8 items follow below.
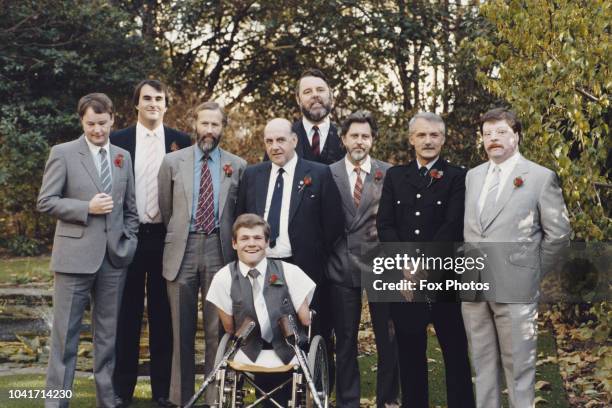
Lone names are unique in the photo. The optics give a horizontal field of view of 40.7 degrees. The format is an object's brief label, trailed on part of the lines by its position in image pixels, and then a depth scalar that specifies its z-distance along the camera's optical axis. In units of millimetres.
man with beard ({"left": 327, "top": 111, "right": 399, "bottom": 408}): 5242
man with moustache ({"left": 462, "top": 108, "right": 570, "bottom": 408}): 4539
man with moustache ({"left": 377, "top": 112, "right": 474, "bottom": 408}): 4797
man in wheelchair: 4695
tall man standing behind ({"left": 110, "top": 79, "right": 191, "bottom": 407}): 5629
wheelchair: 4316
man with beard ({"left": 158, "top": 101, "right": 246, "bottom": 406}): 5320
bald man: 5168
